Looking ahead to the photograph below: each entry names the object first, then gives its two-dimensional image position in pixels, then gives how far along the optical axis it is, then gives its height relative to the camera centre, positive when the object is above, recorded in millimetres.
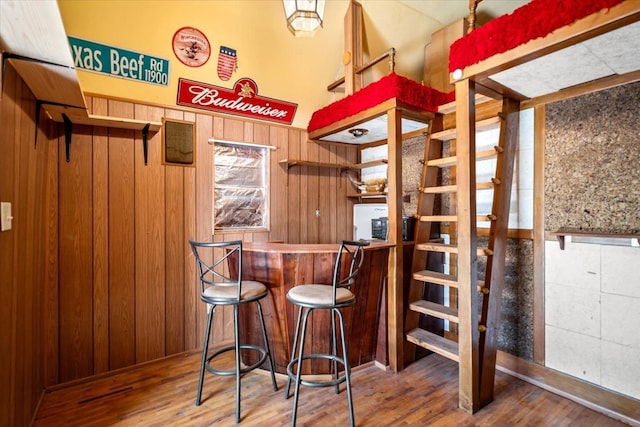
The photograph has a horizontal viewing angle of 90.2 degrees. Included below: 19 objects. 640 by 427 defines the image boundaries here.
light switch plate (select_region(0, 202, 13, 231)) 1233 -8
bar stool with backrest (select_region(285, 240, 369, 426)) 1805 -508
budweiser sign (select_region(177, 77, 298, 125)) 2684 +1031
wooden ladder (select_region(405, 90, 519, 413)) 1958 -371
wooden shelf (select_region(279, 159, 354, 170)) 3201 +527
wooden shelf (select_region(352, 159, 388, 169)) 3318 +546
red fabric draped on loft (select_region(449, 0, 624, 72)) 1428 +940
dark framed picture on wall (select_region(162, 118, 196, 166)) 2646 +605
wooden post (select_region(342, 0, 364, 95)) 3033 +1608
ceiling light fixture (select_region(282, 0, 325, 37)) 2012 +1274
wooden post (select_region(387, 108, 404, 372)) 2438 -237
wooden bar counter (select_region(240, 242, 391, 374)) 2266 -618
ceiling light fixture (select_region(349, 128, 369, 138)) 3127 +819
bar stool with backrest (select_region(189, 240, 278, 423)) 1902 -516
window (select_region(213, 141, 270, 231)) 2977 +261
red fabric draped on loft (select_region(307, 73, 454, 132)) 2391 +946
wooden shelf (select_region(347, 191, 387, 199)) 3385 +205
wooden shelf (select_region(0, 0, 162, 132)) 992 +628
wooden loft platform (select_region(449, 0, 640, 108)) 1404 +817
